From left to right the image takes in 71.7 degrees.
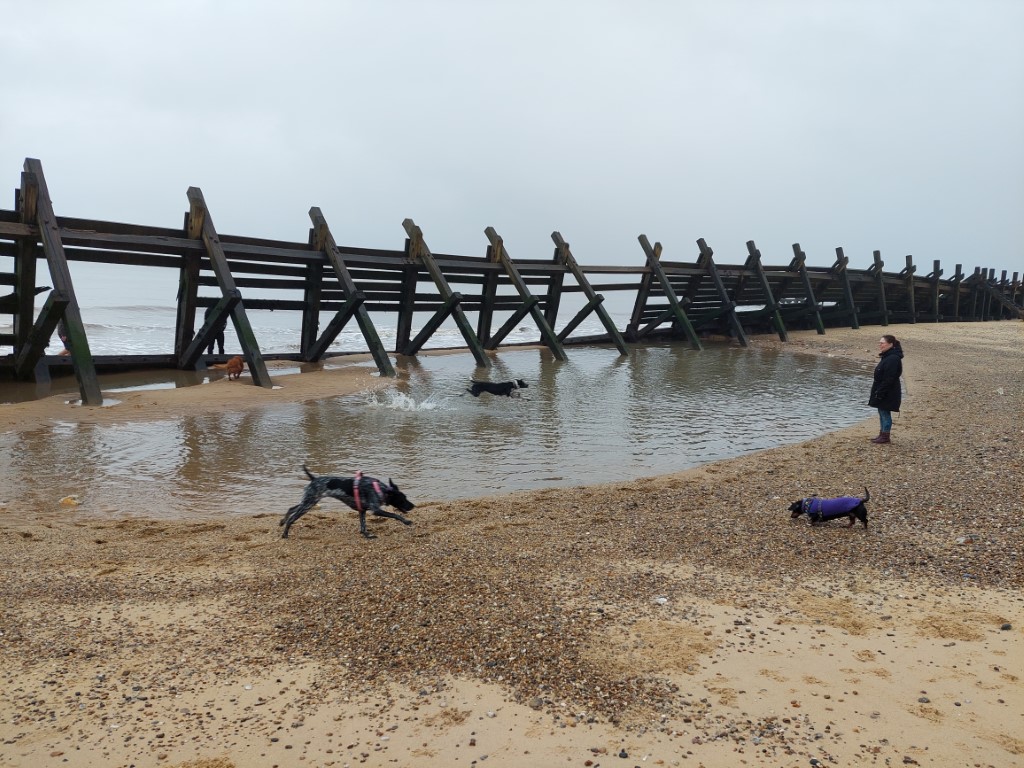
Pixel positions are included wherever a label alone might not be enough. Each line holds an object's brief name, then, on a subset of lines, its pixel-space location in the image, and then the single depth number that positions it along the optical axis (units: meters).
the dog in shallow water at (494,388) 11.99
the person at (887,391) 8.56
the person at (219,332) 13.09
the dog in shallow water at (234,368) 12.73
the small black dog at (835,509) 5.07
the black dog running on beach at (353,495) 5.23
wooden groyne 11.02
